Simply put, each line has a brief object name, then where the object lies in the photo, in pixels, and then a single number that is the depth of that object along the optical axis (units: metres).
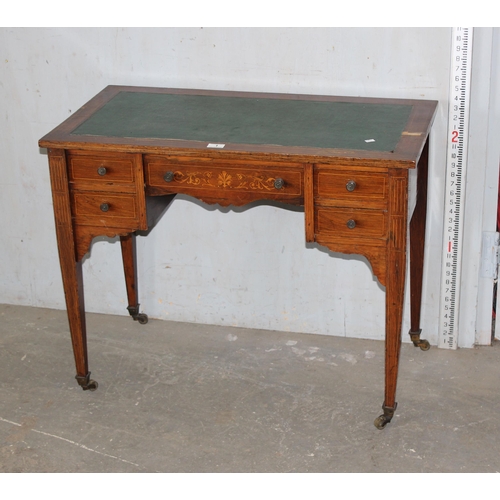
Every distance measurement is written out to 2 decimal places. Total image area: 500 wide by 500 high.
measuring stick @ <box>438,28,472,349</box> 3.36
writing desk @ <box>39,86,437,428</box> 2.97
